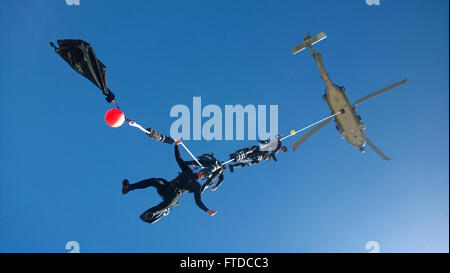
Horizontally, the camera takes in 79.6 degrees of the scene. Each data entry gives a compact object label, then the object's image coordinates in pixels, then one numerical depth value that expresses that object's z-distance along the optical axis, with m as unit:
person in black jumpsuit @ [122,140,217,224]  7.59
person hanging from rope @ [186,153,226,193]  9.39
